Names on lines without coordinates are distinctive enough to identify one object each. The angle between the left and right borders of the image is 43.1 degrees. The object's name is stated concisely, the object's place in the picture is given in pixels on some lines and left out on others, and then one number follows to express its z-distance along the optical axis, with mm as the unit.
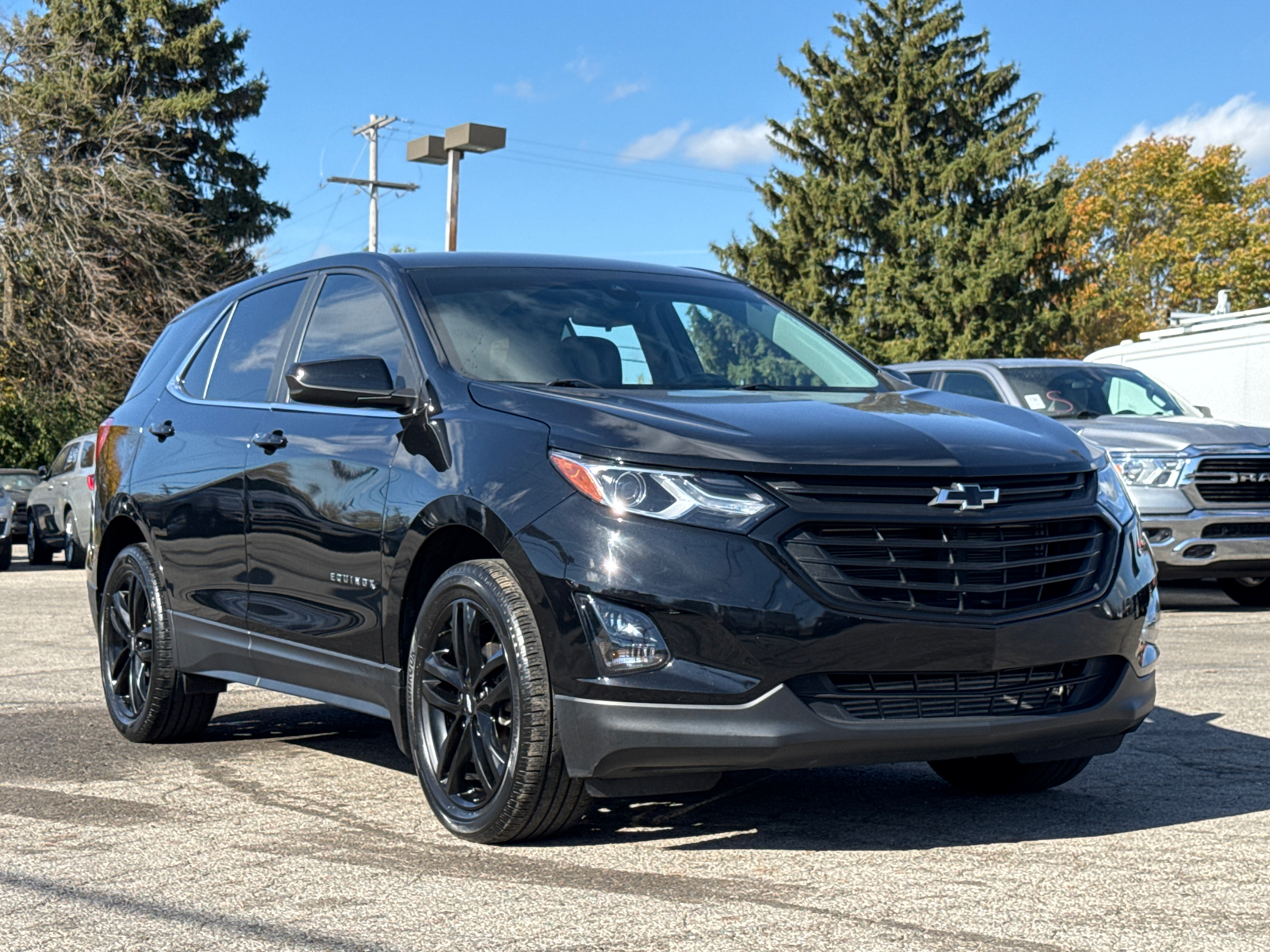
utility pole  52719
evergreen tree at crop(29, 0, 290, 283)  44219
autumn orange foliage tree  57594
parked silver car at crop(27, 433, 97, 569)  20016
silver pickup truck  11719
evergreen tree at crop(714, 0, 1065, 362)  45469
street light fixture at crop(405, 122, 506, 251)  23469
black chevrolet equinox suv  4109
